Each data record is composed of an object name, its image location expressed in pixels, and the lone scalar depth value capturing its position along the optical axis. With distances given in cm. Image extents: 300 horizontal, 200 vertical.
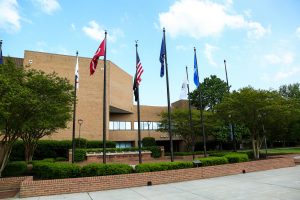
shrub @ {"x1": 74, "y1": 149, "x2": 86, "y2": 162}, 2786
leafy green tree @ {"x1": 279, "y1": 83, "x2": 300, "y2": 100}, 5680
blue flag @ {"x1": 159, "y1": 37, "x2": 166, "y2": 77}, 1844
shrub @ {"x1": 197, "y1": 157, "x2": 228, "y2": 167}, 1688
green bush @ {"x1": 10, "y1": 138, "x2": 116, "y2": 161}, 2912
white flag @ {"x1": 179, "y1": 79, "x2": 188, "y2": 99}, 2228
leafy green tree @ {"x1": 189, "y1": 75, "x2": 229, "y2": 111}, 5050
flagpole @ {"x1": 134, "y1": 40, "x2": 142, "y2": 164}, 1724
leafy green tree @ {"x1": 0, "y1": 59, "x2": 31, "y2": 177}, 1308
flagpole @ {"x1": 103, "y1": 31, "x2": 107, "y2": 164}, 1527
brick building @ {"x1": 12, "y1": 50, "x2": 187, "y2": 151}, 3753
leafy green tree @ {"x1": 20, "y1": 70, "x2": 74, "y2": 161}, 1466
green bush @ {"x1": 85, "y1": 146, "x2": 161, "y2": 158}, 3221
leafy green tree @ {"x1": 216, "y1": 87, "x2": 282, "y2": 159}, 2239
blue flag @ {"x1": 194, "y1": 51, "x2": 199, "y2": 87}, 2099
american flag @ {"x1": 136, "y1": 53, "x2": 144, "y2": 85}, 1716
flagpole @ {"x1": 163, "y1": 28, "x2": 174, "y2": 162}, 1794
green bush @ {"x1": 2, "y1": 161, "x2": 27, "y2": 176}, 1650
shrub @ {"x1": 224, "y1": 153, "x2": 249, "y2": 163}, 1859
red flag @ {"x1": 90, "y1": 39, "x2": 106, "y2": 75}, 1652
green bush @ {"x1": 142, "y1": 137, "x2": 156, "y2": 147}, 4150
